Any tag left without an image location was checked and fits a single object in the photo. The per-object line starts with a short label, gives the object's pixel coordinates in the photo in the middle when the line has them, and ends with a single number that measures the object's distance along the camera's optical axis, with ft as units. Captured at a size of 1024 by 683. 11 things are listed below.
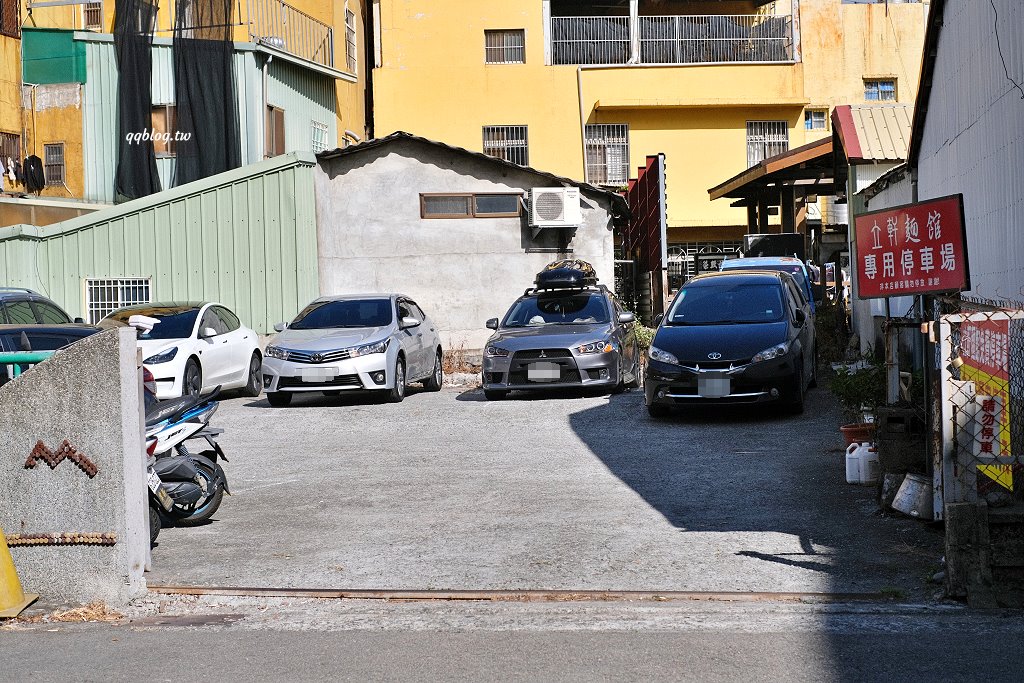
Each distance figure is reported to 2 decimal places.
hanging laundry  93.45
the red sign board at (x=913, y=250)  27.32
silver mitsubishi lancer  55.47
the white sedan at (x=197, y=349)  57.47
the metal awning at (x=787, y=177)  89.40
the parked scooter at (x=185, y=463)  29.37
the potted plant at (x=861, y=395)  34.24
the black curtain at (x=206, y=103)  91.97
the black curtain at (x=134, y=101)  92.89
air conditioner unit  76.38
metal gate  22.12
